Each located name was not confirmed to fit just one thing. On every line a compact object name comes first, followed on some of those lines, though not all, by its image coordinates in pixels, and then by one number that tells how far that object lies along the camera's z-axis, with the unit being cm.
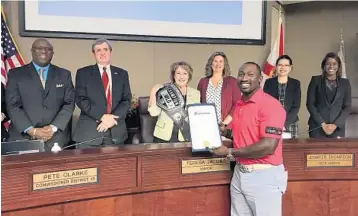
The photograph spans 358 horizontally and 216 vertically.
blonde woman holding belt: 318
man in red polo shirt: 234
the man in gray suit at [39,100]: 299
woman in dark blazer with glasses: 365
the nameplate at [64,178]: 219
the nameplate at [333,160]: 292
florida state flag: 554
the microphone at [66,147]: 252
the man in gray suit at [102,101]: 318
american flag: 443
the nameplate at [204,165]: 268
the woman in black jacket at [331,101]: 368
